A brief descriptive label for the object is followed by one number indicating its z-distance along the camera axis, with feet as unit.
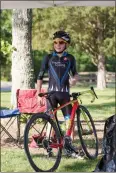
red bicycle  16.37
